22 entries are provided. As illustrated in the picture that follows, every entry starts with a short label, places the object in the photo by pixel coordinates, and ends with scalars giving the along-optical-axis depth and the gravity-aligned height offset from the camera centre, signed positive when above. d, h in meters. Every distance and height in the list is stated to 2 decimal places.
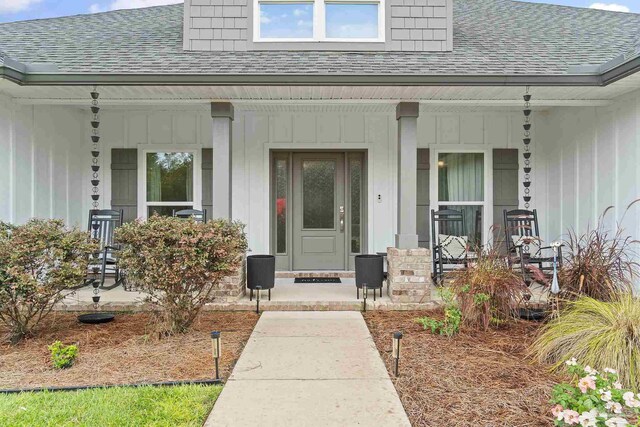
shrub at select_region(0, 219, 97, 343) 3.60 -0.45
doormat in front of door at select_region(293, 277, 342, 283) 6.27 -0.97
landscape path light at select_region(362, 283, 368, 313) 4.93 -0.97
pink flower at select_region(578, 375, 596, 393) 2.18 -0.87
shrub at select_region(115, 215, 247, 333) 3.72 -0.40
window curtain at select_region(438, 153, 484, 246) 6.93 +0.52
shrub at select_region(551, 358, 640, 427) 2.02 -0.96
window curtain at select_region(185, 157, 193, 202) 6.87 +0.54
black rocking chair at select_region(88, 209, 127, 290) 6.24 -0.16
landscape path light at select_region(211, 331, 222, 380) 3.02 -0.94
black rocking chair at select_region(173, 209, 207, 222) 6.29 +0.02
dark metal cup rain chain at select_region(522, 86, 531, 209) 5.23 +0.93
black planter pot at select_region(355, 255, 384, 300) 5.07 -0.67
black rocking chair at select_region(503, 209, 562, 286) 5.55 -0.31
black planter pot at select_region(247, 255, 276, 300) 5.08 -0.70
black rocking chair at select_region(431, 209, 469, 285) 6.19 -0.41
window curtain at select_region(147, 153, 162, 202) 6.85 +0.57
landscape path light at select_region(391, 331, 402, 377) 3.08 -0.96
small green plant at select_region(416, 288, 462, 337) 3.94 -1.01
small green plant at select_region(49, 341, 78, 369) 3.18 -1.06
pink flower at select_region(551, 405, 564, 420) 2.08 -0.98
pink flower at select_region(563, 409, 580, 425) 2.02 -0.96
